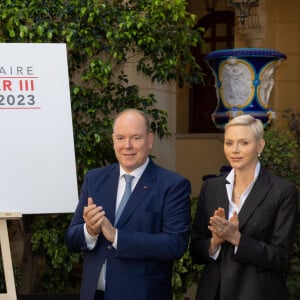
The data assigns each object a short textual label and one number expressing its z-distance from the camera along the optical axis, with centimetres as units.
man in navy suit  294
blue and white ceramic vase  573
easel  365
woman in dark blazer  288
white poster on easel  367
